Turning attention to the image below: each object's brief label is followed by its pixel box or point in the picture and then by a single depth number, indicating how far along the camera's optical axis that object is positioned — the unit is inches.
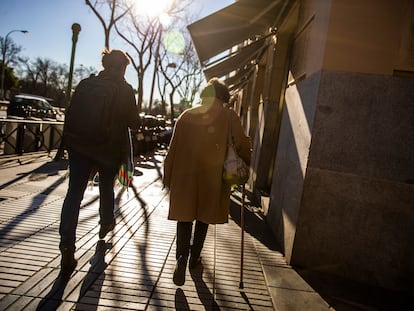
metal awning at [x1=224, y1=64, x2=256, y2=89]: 460.2
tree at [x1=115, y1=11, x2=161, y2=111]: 812.0
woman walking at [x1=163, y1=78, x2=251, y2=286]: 122.0
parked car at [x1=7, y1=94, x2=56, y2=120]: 777.8
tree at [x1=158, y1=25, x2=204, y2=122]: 1179.5
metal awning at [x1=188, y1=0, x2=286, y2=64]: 230.2
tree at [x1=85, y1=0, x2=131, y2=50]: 670.5
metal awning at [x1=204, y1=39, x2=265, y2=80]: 353.5
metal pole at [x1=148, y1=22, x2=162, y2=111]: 833.7
